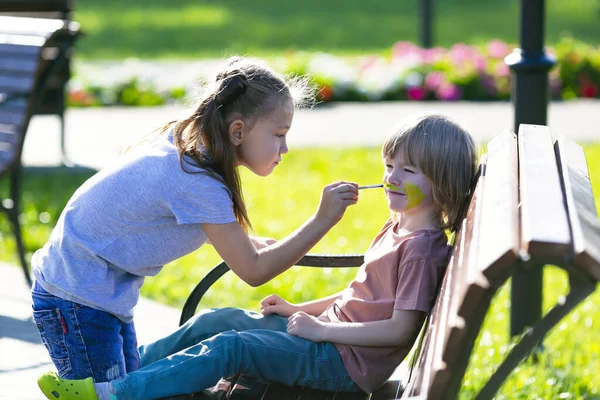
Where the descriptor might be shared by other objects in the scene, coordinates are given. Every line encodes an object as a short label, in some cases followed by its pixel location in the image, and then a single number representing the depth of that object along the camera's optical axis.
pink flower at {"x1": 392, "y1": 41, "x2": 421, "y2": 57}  12.44
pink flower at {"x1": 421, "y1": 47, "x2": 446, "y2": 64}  11.91
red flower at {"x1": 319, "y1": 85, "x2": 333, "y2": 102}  10.92
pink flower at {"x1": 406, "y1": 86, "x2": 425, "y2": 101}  11.05
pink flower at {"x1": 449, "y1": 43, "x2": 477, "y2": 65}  11.66
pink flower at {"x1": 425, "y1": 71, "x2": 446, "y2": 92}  11.13
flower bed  11.05
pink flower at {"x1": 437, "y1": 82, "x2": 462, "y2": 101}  10.99
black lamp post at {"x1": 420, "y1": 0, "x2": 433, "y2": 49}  12.84
